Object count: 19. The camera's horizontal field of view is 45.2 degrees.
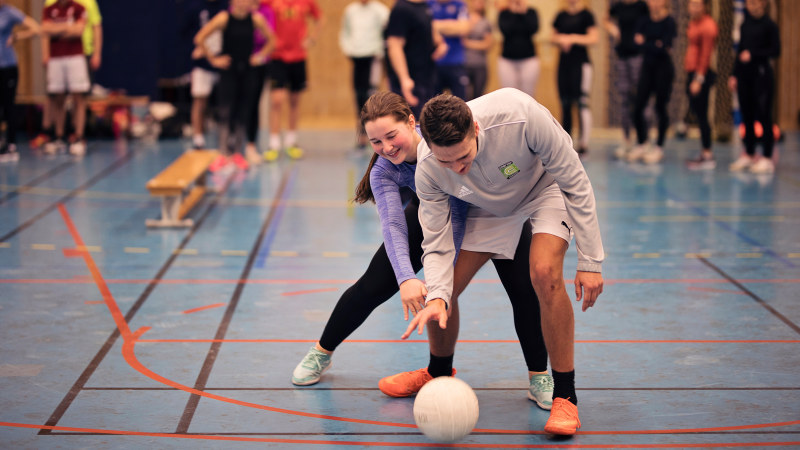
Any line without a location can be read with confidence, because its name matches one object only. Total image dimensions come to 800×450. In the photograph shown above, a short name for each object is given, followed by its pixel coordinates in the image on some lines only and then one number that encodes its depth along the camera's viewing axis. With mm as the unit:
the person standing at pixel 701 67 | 10531
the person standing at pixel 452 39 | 11430
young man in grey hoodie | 3309
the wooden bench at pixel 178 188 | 7152
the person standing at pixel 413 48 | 8656
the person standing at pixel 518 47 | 11094
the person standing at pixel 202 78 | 10699
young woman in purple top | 3461
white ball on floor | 3248
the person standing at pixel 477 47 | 12078
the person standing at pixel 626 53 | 11117
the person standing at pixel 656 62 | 10562
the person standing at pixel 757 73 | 9812
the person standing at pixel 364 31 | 11648
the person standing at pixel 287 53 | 11289
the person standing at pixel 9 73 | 10836
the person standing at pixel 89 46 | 11672
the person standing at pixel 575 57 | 11172
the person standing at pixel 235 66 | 10344
